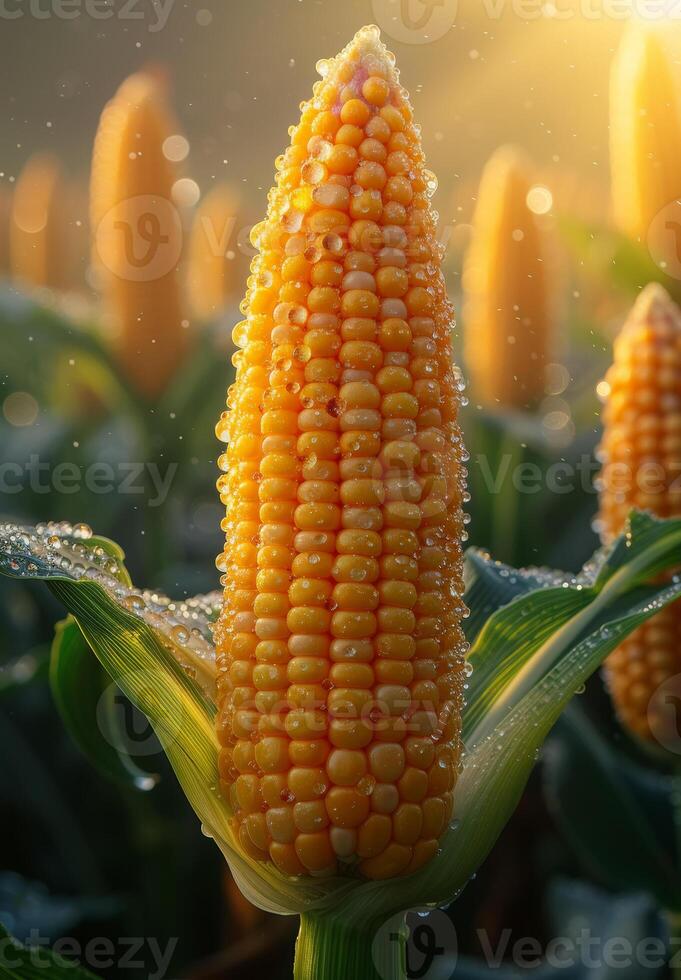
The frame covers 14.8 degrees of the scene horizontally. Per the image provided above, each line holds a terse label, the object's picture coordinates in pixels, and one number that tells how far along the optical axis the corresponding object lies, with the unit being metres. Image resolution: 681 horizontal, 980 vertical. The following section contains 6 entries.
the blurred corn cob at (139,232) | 1.03
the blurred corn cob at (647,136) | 0.91
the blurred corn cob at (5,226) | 1.57
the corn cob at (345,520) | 0.55
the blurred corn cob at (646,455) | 0.71
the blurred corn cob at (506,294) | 1.07
